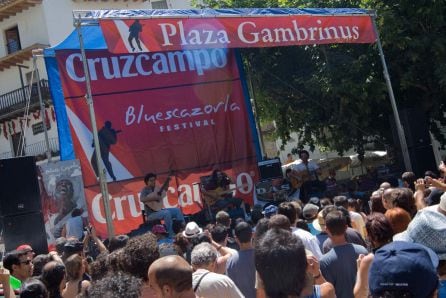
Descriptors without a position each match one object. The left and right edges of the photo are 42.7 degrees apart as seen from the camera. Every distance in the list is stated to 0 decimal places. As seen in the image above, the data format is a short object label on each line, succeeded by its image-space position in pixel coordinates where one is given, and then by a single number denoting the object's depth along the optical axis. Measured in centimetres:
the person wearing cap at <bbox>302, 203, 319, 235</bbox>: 643
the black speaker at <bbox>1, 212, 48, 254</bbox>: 832
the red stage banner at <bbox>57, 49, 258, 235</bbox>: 1181
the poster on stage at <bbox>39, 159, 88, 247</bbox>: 1012
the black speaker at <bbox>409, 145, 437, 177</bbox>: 1262
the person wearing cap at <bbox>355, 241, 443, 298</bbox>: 218
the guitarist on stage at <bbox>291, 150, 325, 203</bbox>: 1250
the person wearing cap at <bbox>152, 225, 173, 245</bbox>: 859
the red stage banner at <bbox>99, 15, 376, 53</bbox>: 954
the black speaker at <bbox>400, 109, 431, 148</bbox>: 1275
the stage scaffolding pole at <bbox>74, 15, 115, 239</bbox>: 862
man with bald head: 283
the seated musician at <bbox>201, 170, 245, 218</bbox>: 1141
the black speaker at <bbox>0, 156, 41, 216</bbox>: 835
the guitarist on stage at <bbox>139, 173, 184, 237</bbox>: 995
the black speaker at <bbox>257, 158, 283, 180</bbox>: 1288
